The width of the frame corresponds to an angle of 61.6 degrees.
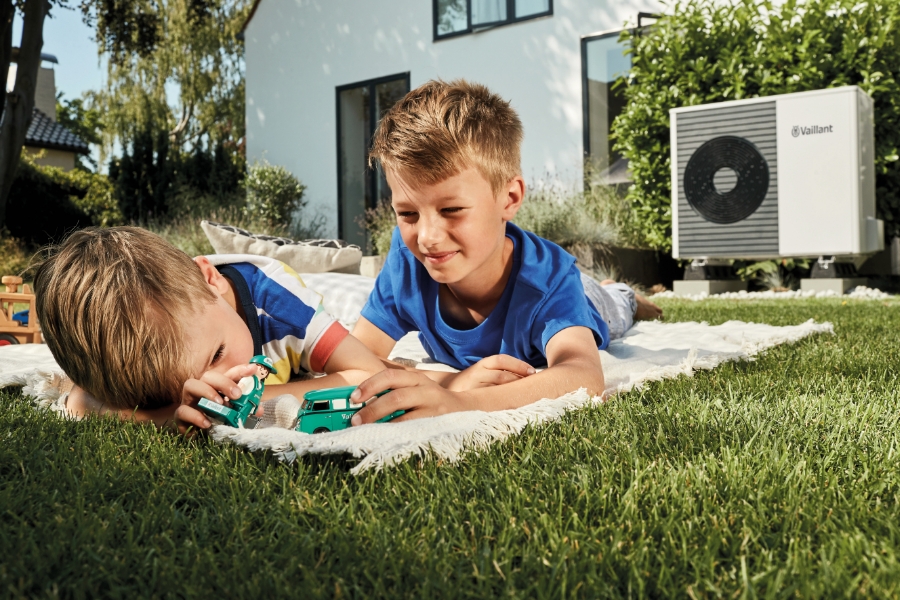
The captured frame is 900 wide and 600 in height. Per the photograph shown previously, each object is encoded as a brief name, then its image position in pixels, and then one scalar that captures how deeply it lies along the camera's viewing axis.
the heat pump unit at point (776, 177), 6.33
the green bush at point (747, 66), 6.76
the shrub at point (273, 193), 11.78
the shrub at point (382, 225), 8.71
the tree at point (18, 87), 9.30
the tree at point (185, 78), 17.05
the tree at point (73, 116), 43.25
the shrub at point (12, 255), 9.07
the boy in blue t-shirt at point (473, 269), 1.88
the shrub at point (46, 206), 13.74
